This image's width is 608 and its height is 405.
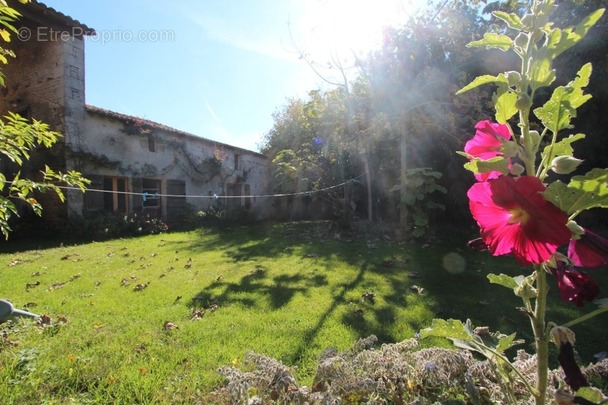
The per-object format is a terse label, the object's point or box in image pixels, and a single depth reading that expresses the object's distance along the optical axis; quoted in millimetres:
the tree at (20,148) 1921
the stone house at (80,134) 9234
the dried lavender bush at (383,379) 1448
